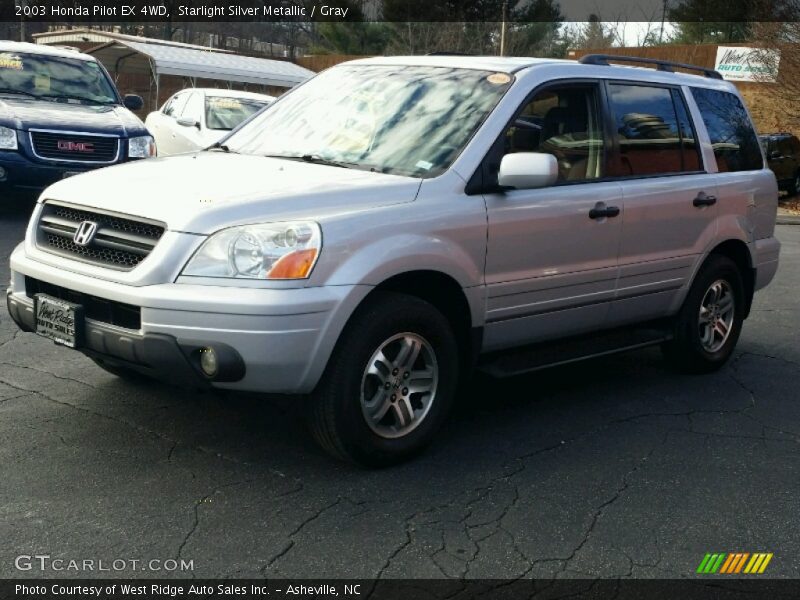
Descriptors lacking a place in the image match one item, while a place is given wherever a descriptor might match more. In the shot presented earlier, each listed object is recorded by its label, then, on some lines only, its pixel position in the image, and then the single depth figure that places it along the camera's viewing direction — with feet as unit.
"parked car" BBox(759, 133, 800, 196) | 73.46
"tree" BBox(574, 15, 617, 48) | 146.61
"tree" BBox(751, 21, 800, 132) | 80.53
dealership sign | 83.51
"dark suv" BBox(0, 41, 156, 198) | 35.22
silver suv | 13.21
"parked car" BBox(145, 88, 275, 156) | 48.55
